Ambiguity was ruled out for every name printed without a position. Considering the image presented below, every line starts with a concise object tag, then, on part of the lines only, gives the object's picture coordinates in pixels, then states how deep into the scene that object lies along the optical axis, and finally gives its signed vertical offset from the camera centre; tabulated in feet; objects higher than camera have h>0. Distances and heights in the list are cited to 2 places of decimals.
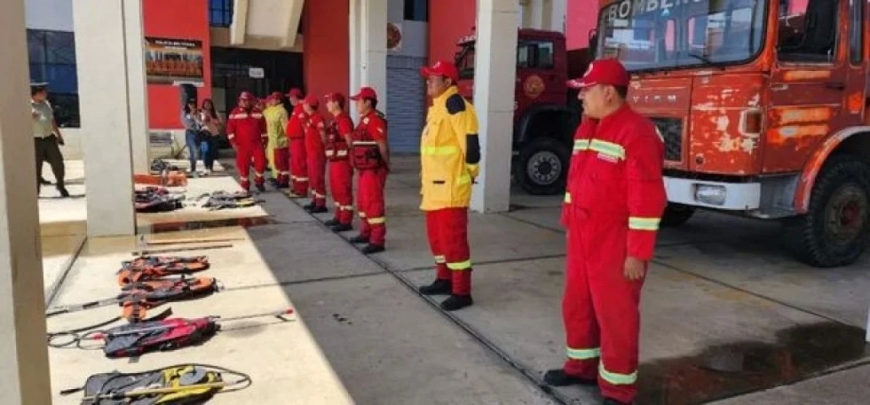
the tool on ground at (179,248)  21.00 -4.37
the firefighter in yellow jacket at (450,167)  14.52 -1.03
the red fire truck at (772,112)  17.40 +0.42
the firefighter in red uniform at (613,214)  8.96 -1.32
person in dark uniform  30.94 -0.77
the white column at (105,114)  22.02 +0.23
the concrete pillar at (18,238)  5.44 -1.09
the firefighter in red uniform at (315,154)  27.55 -1.43
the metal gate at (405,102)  63.72 +2.19
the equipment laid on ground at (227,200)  30.01 -3.91
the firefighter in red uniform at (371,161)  20.21 -1.25
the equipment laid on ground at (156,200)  28.78 -3.83
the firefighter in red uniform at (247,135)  35.06 -0.75
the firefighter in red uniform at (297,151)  30.14 -1.43
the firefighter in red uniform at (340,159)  23.76 -1.40
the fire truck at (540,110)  33.94 +0.77
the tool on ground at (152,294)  14.80 -4.37
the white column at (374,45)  45.16 +5.63
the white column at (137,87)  39.01 +2.12
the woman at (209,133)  43.75 -0.83
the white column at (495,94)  28.50 +1.37
